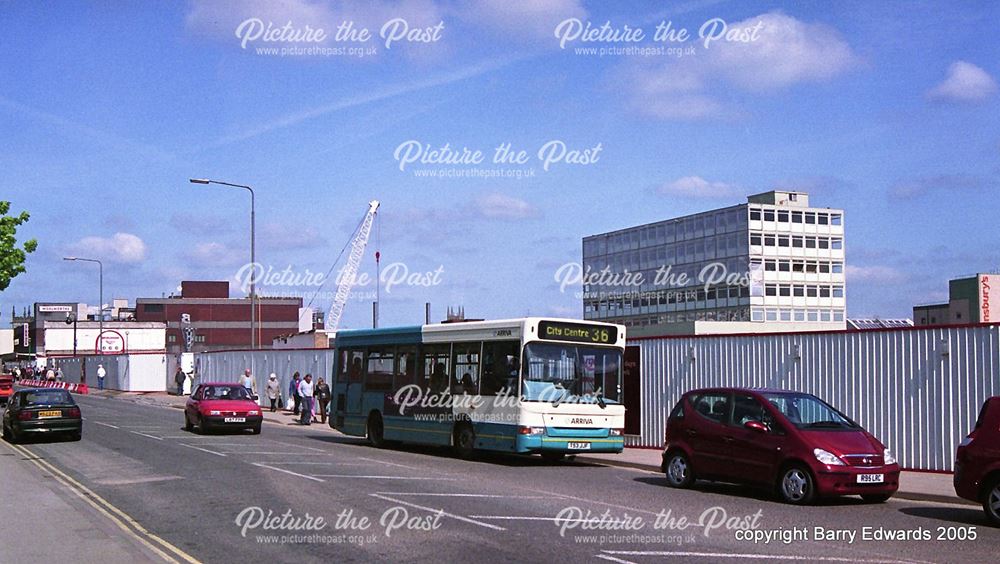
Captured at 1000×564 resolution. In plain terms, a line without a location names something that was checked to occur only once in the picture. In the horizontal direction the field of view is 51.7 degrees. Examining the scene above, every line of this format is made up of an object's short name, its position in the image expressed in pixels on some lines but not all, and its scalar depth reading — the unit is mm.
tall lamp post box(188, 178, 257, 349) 41775
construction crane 97500
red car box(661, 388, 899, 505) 14492
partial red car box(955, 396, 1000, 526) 12516
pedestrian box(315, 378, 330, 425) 36344
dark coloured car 27297
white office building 88500
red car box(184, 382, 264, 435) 30094
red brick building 134125
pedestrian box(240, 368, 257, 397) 40953
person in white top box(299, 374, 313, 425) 35875
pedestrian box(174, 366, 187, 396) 61312
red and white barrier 71094
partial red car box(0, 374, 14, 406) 54312
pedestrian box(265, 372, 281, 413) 41344
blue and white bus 20688
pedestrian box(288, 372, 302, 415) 37497
